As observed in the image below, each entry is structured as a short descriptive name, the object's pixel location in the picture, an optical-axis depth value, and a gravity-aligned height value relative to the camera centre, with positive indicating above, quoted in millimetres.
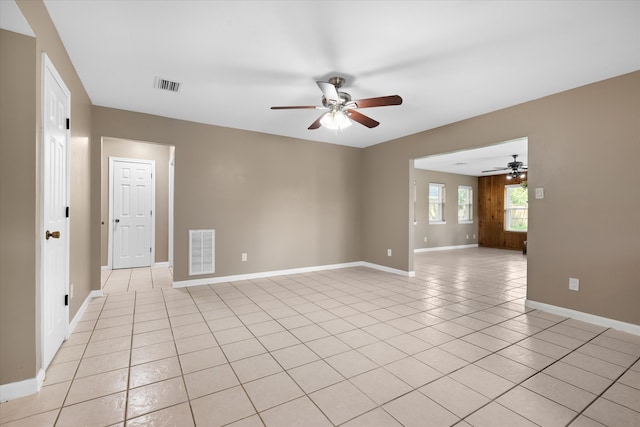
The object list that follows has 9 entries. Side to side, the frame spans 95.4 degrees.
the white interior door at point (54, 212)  2039 -1
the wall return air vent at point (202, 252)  4516 -616
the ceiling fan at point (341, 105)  2705 +1086
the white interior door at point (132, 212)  5590 +3
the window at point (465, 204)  9859 +321
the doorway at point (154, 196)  5508 +331
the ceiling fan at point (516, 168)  6887 +1145
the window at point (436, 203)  9227 +326
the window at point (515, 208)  9172 +178
